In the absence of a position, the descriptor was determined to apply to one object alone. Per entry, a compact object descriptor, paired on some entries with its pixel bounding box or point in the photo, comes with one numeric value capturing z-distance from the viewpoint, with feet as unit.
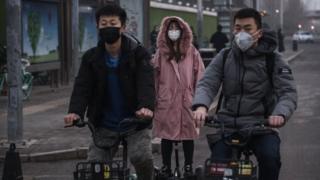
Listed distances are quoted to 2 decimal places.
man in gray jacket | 27.37
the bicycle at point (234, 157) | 24.18
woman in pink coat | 40.46
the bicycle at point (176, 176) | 35.07
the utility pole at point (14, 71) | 57.19
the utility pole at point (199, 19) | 168.96
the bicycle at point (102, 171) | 25.21
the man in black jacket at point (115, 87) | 29.16
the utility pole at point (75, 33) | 111.56
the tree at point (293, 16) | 631.94
